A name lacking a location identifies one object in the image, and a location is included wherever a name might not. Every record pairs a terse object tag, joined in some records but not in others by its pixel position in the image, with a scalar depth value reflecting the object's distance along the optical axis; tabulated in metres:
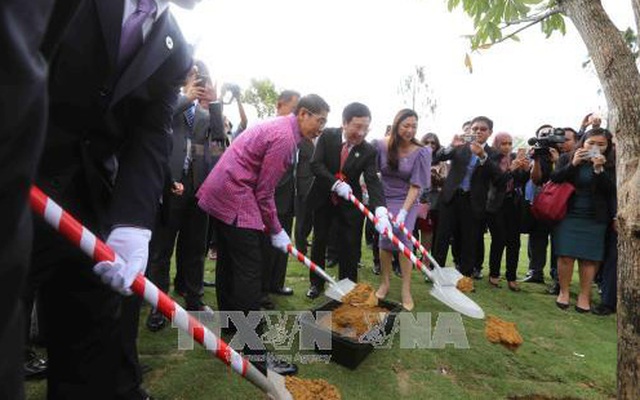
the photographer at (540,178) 5.19
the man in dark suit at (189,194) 3.25
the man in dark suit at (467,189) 5.15
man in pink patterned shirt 2.80
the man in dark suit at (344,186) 4.21
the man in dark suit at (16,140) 0.51
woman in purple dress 4.23
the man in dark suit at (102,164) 1.45
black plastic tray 2.83
